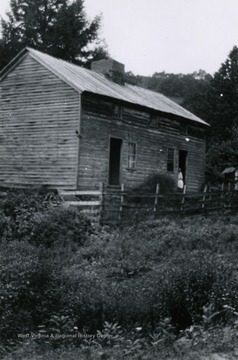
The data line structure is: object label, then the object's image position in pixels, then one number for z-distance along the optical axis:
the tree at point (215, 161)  38.92
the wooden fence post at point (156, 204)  19.69
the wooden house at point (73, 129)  21.72
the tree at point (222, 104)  44.38
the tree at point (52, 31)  45.44
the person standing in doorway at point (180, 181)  27.41
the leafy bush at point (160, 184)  25.22
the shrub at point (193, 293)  9.51
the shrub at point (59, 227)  16.14
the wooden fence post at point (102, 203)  17.91
